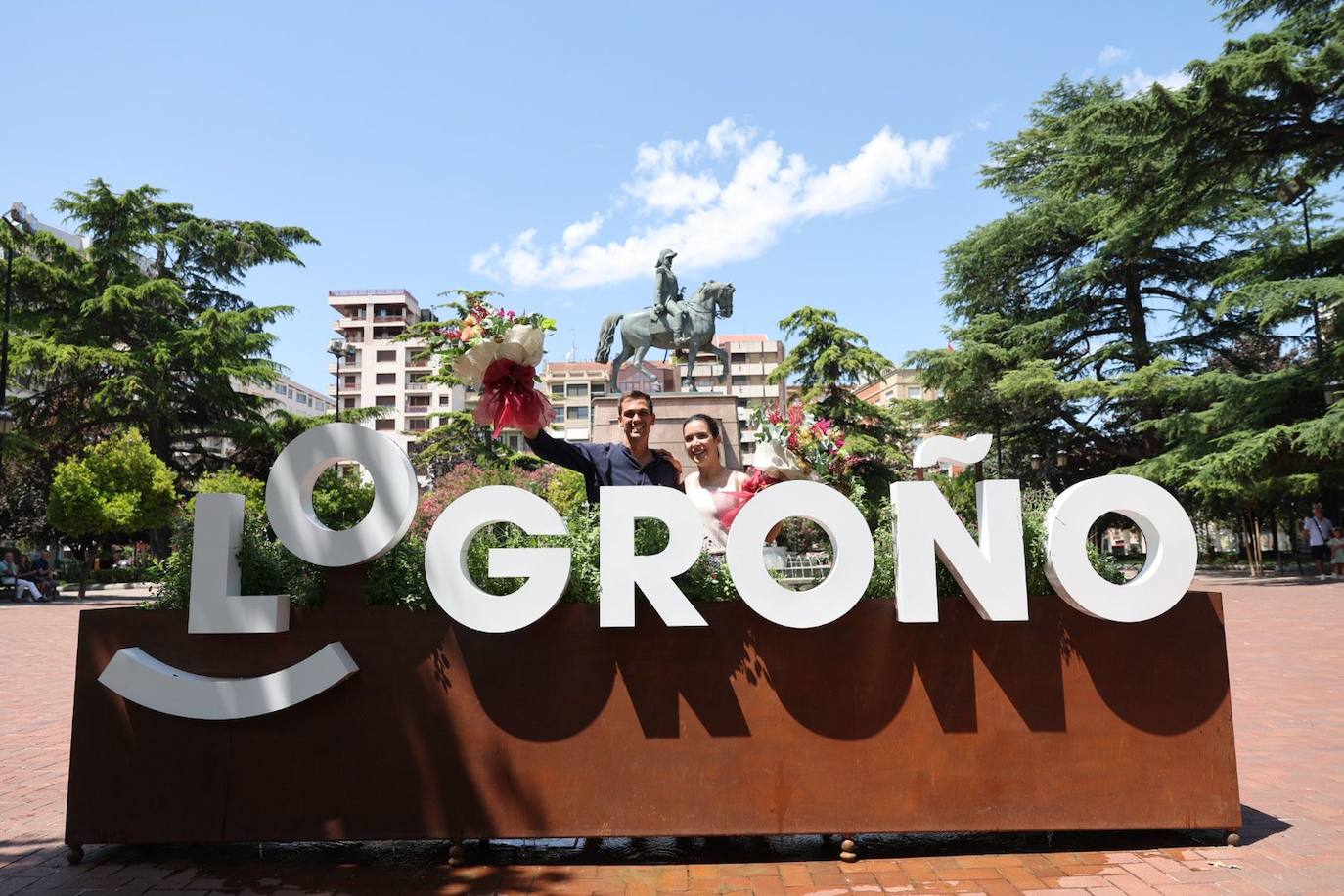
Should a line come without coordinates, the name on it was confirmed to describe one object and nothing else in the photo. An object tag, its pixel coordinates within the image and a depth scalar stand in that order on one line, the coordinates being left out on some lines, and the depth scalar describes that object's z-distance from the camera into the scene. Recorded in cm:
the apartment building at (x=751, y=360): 9232
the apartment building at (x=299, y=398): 9006
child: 1898
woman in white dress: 445
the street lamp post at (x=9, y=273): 1881
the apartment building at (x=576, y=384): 8494
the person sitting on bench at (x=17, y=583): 2208
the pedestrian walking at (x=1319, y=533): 1936
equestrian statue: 1934
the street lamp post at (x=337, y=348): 2980
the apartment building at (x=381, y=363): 8494
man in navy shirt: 442
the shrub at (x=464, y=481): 1582
